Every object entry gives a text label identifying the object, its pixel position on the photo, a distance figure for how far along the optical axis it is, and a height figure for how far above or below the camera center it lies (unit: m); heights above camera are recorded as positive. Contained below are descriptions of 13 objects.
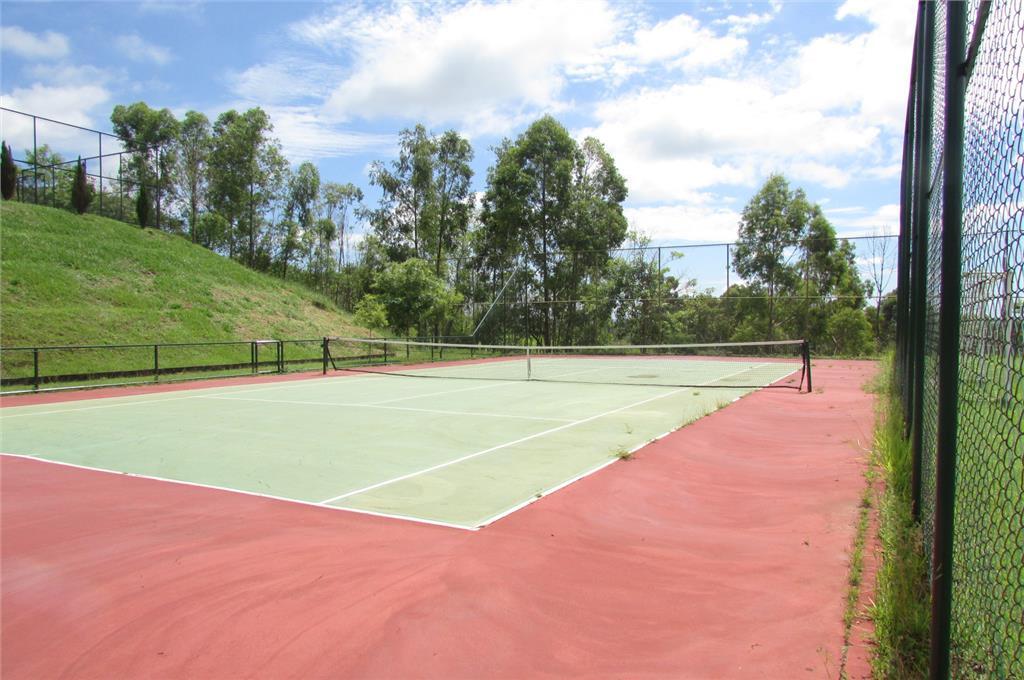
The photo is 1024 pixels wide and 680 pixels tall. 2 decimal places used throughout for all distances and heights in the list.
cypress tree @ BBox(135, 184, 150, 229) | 32.66 +5.83
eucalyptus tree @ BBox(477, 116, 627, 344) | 34.38 +6.59
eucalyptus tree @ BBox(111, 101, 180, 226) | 47.38 +14.37
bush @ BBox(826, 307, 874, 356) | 25.11 +0.00
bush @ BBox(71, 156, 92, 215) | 29.81 +6.04
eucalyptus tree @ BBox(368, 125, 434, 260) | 40.06 +8.18
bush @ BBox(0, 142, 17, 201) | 28.08 +6.45
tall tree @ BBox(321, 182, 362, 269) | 54.22 +10.78
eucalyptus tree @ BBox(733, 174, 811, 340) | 27.16 +4.18
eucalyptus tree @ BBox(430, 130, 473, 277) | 40.12 +8.45
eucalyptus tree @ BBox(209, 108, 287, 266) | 45.19 +10.87
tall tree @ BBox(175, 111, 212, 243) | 48.44 +12.46
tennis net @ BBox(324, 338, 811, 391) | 16.97 -1.18
